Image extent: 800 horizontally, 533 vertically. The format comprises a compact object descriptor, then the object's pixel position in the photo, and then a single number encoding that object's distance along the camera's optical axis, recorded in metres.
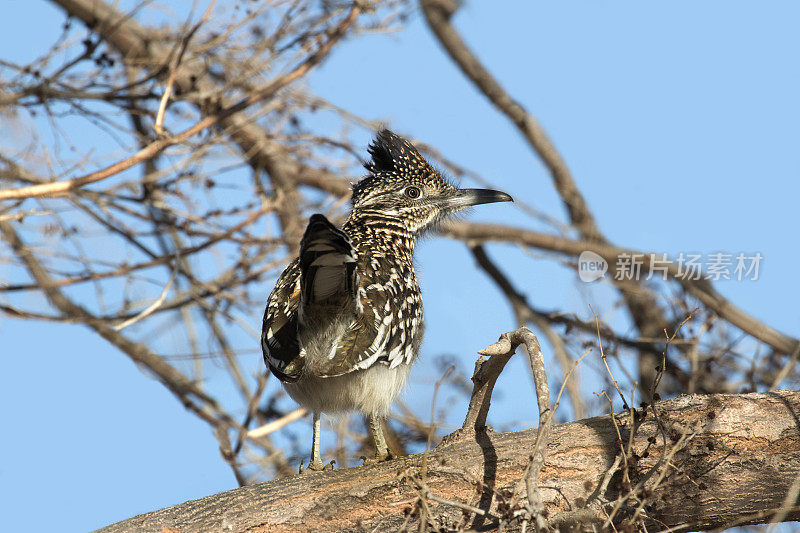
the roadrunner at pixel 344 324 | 6.98
